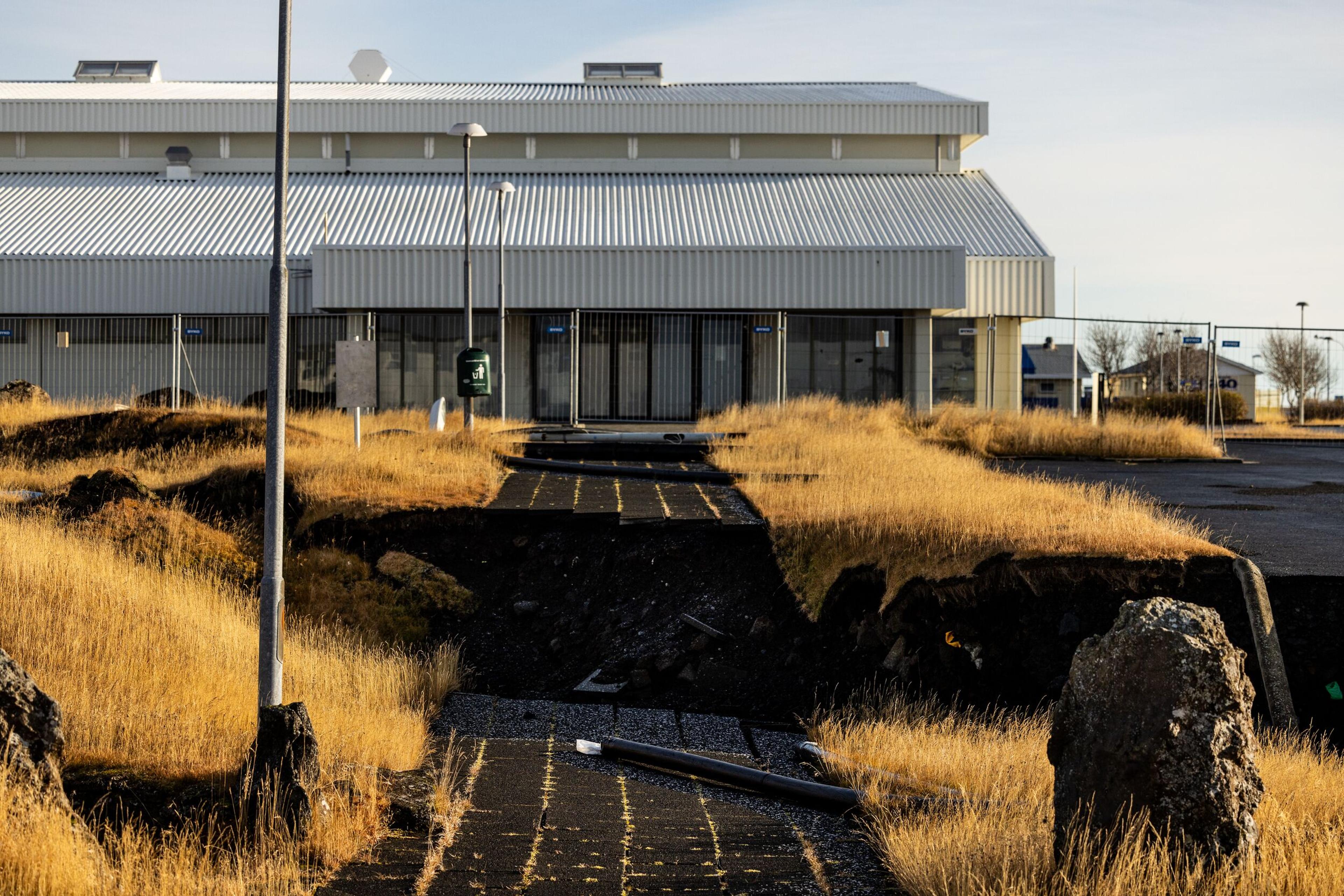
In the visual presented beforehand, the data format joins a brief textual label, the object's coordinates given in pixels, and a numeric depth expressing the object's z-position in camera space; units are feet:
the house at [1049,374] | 226.58
